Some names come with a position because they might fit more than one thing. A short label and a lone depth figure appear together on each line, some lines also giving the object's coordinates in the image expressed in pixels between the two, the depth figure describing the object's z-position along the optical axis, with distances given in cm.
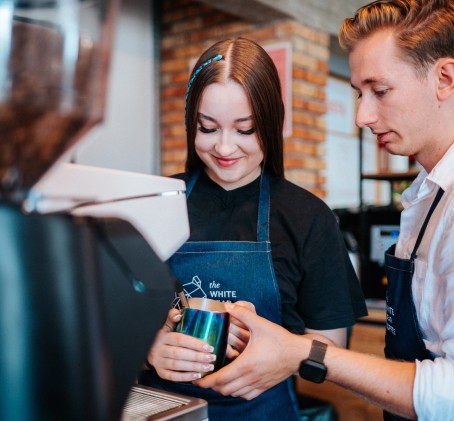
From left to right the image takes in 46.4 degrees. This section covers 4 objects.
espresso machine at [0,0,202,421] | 42
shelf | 261
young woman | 117
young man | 87
